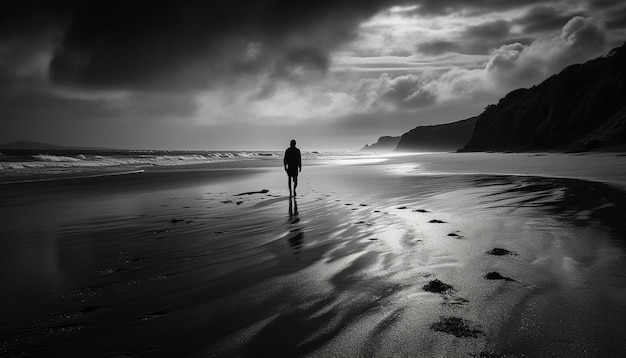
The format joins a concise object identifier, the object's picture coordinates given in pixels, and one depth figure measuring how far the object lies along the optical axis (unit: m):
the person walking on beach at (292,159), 13.73
